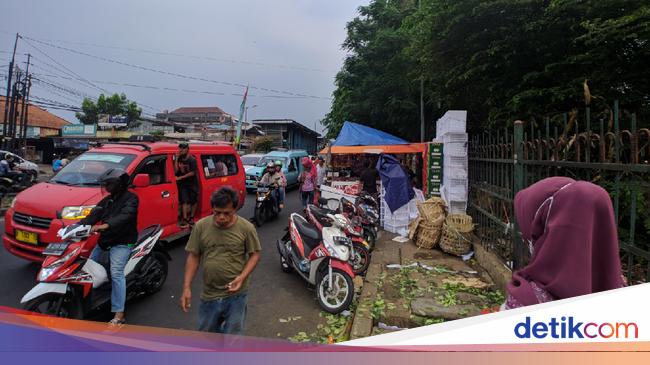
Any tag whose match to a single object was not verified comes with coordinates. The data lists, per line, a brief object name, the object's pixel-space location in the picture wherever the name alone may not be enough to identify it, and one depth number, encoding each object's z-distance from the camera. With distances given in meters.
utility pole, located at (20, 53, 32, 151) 20.08
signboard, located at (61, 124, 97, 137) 30.00
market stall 7.85
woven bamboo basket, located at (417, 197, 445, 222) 6.50
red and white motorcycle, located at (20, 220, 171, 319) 3.21
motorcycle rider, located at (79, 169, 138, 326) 3.55
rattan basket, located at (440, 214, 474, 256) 5.93
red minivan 4.60
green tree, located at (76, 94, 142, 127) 35.88
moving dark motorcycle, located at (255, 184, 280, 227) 8.72
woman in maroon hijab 1.45
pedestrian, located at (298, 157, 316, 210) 9.85
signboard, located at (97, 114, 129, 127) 31.19
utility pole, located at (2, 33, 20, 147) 18.78
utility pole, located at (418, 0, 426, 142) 13.61
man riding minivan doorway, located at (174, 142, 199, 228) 6.48
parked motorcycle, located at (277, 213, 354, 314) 4.22
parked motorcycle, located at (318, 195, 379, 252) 6.99
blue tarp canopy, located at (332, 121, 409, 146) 12.07
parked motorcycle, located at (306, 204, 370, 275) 5.18
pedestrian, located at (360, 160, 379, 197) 8.95
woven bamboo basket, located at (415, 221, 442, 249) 6.43
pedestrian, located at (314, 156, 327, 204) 11.49
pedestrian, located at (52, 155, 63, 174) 15.80
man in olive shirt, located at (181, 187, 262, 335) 2.77
